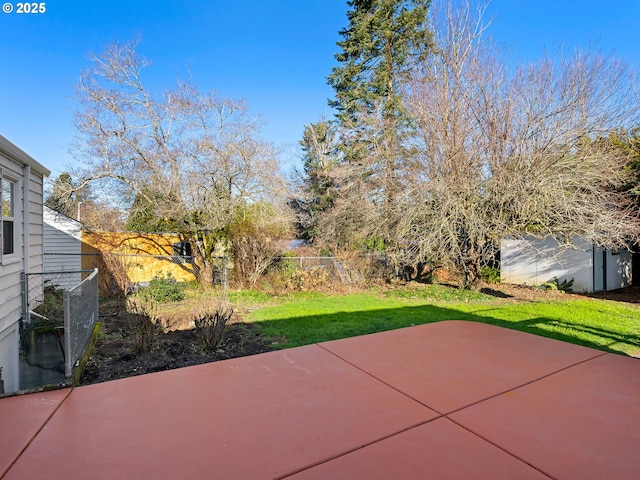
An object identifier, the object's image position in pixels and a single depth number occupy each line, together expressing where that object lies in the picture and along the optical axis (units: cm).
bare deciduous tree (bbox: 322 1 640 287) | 773
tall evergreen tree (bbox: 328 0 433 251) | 1442
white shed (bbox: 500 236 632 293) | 1026
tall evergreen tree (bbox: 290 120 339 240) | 1830
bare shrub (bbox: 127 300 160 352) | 441
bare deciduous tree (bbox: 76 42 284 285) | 954
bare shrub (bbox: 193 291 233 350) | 452
